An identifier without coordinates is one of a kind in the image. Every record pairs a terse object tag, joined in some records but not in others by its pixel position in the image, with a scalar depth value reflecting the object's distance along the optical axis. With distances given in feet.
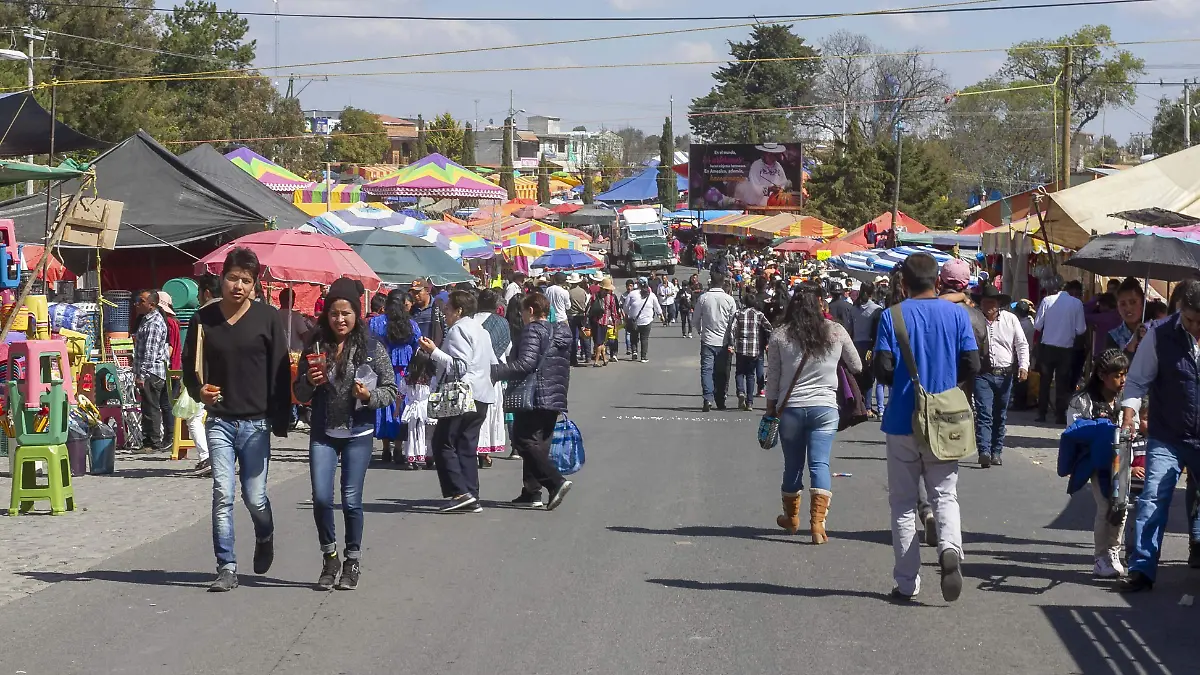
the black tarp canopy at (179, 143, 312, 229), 75.75
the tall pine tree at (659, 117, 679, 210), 374.63
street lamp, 75.51
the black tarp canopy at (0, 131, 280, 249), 64.69
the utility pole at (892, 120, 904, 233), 172.63
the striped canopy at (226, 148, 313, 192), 105.81
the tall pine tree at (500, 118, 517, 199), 313.65
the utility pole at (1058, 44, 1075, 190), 108.78
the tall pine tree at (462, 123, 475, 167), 322.96
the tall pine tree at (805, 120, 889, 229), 229.86
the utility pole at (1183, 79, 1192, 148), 209.61
